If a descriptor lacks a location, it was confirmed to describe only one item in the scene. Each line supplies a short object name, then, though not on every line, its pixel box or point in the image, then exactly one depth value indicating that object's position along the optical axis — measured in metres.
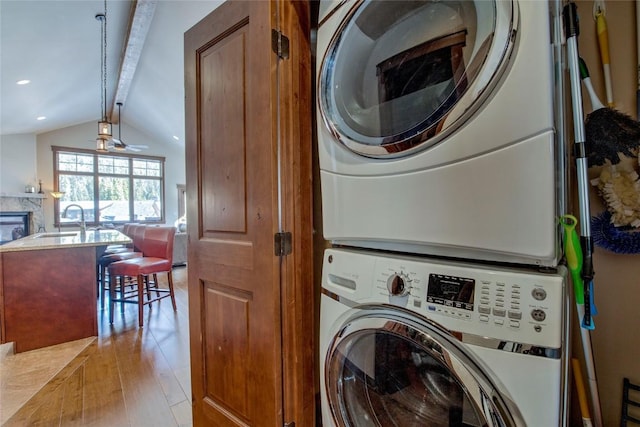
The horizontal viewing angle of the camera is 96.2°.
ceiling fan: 4.88
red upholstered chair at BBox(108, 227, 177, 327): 2.88
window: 7.32
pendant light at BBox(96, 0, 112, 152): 3.50
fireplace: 6.14
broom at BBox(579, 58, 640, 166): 0.76
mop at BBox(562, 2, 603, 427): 0.65
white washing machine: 0.58
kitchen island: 2.34
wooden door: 1.08
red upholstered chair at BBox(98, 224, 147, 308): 3.35
